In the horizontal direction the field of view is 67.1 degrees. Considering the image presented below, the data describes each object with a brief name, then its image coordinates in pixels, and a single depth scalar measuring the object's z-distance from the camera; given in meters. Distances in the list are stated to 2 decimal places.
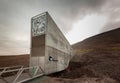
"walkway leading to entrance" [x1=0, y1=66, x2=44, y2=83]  6.07
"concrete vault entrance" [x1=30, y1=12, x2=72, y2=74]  9.37
